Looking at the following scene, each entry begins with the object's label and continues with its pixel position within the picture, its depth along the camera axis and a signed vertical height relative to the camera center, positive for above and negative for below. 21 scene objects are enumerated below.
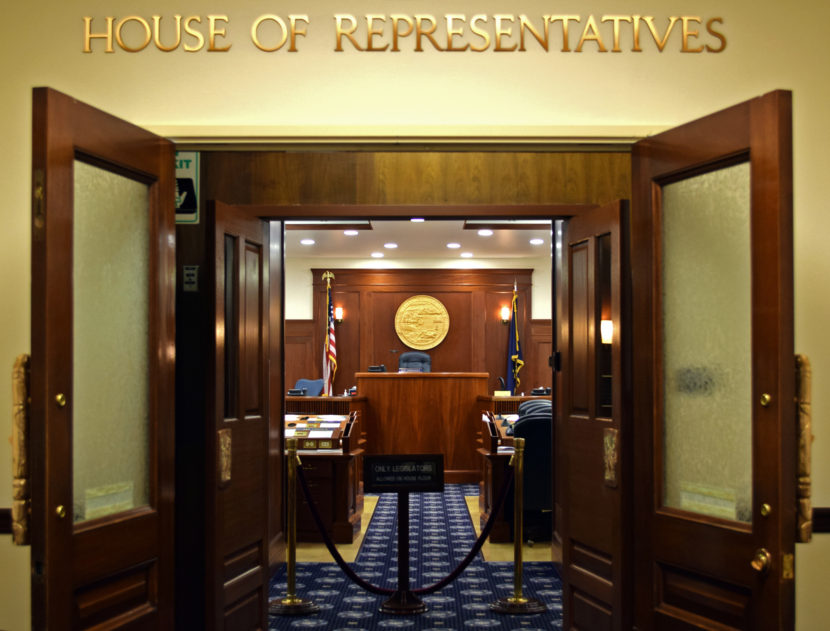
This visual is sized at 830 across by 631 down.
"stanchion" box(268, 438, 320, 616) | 4.91 -1.36
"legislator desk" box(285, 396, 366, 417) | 9.90 -0.82
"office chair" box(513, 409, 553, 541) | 6.36 -0.94
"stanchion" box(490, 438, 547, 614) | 4.98 -1.24
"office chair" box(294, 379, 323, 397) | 12.77 -0.77
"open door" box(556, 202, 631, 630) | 3.46 -0.40
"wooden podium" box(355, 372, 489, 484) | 10.30 -0.98
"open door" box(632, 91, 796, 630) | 2.57 -0.13
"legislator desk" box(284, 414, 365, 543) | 6.70 -1.13
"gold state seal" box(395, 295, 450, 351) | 14.62 +0.18
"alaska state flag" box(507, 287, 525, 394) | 14.24 -0.41
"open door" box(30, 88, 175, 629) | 2.51 -0.11
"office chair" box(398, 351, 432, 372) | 13.84 -0.44
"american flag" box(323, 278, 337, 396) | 13.63 -0.41
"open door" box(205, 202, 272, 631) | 3.52 -0.39
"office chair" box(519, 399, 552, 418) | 6.83 -0.60
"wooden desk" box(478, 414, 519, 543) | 6.89 -1.20
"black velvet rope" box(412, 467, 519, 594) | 4.76 -1.28
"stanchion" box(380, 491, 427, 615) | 4.88 -1.47
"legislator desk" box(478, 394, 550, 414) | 10.22 -0.84
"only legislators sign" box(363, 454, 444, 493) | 4.84 -0.79
